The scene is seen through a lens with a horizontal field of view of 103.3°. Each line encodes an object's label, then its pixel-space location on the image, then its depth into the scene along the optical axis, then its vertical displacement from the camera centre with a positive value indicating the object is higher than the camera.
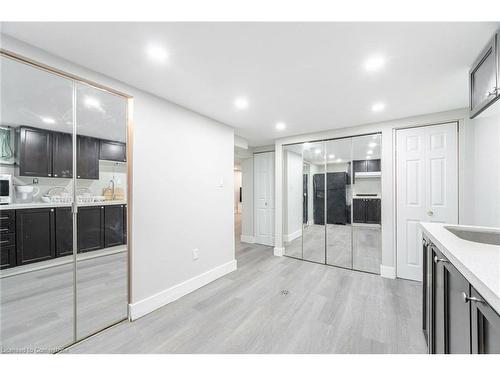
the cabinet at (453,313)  0.71 -0.59
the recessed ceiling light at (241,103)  2.32 +1.04
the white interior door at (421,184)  2.69 +0.04
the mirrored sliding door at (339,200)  3.41 -0.22
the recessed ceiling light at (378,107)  2.46 +1.04
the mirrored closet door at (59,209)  1.44 -0.18
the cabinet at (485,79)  1.29 +0.80
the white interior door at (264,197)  4.67 -0.23
